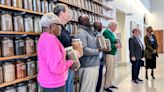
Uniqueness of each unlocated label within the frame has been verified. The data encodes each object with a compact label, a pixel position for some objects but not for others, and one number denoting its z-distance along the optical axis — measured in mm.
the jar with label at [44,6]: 2296
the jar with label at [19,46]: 1934
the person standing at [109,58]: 3580
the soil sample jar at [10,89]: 1830
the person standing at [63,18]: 2030
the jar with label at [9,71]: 1798
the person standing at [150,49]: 4589
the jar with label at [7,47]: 1795
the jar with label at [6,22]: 1780
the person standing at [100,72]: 3175
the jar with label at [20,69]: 1921
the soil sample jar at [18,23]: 1920
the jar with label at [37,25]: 2156
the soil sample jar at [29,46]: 2037
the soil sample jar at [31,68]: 2046
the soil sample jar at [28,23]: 2037
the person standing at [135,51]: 4324
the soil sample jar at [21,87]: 1948
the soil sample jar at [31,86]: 2057
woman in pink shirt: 1639
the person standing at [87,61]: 2635
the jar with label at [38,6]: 2195
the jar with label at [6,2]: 1770
